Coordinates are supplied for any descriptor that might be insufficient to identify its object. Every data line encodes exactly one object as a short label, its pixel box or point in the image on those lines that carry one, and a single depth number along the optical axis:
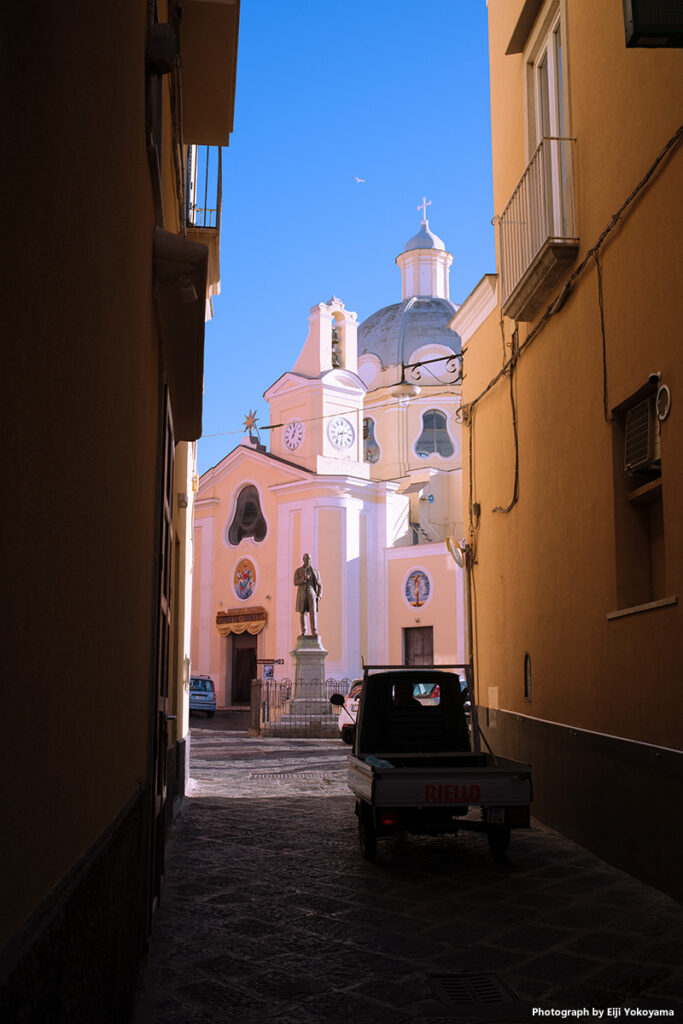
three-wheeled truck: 7.27
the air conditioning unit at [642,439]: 7.02
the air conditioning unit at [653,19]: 4.52
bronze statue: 29.83
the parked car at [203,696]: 32.59
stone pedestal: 25.08
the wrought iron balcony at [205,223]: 10.34
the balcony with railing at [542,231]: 8.69
